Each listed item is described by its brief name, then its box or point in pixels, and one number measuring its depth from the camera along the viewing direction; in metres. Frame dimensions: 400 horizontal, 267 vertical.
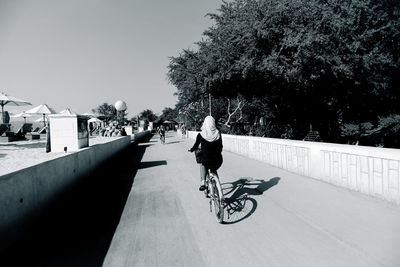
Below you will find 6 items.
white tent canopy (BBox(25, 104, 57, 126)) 19.33
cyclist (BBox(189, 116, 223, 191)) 5.43
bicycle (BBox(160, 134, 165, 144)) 26.92
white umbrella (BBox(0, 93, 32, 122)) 20.47
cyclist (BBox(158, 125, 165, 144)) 26.92
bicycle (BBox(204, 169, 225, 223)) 4.82
